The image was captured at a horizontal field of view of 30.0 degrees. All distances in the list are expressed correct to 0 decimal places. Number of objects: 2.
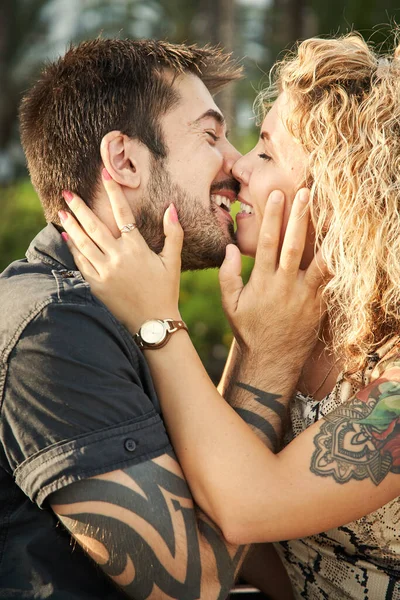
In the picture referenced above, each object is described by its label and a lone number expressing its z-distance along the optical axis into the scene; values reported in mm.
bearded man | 2459
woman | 2668
